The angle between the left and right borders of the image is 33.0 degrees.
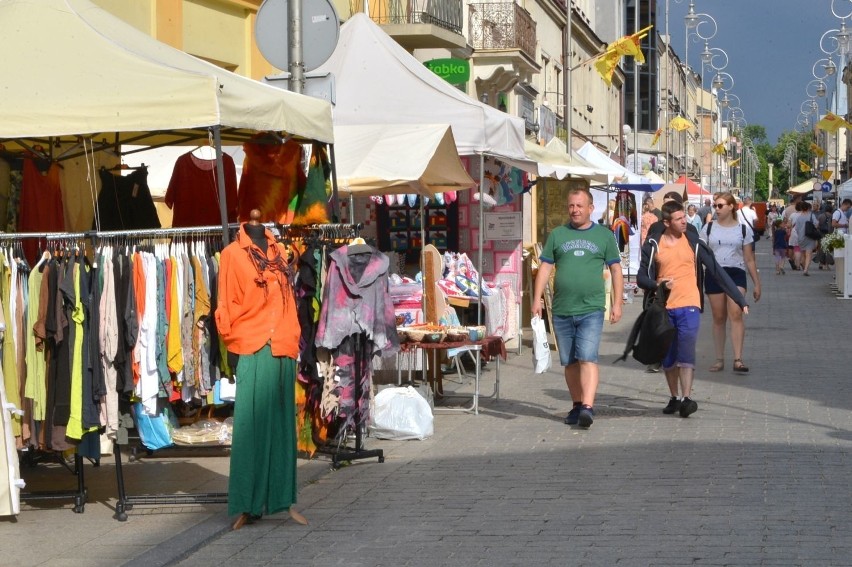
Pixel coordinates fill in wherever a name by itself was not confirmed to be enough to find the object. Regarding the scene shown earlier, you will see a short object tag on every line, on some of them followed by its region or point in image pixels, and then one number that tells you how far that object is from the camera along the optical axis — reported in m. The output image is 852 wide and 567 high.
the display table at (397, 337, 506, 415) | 11.94
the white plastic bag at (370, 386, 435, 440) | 11.17
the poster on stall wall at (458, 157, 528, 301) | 17.28
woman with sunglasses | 14.98
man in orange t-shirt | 11.98
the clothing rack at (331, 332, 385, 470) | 9.55
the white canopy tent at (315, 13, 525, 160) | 14.31
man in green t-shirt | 11.40
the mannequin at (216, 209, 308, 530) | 7.82
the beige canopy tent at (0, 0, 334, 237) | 7.91
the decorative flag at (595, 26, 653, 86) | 28.83
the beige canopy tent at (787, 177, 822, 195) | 86.56
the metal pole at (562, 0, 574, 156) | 29.64
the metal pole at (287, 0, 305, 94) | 11.27
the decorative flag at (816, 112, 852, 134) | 39.03
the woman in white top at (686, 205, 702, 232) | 38.38
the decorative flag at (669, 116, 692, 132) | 50.16
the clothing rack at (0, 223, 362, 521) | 8.13
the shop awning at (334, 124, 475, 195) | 12.66
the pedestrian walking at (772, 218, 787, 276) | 36.84
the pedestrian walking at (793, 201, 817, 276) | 34.78
